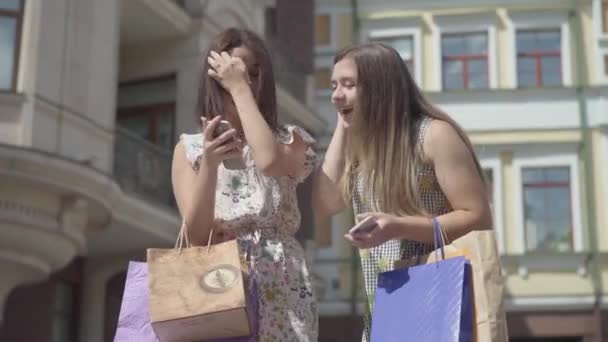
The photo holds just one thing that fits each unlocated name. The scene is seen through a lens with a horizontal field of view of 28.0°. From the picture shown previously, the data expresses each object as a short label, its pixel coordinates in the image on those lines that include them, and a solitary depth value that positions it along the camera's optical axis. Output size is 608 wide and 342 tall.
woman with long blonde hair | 4.05
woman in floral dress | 4.06
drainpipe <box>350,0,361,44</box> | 28.89
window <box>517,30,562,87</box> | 28.00
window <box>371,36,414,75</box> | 28.47
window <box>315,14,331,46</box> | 29.00
